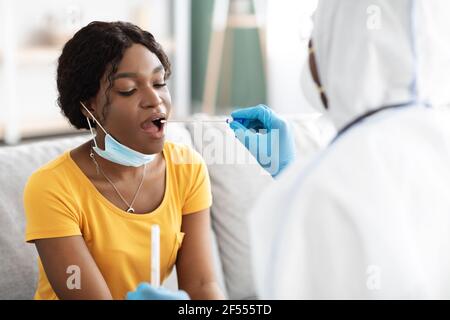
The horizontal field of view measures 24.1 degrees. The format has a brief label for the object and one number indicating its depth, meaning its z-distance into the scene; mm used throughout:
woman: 1742
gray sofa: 1944
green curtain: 5216
